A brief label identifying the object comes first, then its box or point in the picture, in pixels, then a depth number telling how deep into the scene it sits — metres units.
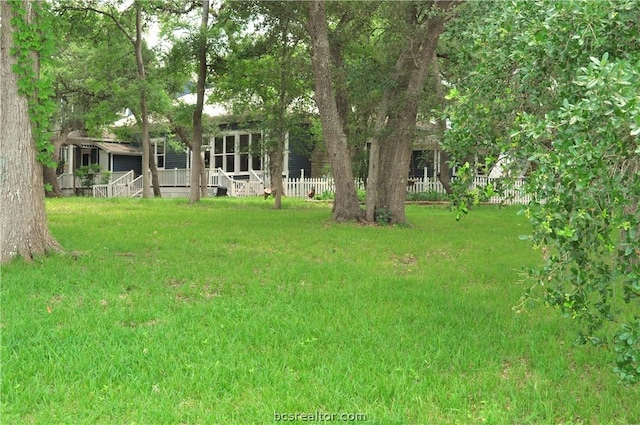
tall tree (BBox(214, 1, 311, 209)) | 14.71
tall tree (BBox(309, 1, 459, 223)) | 12.19
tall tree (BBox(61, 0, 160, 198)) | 18.84
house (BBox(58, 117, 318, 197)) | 27.00
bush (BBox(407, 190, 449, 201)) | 22.89
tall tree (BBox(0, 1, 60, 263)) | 6.66
